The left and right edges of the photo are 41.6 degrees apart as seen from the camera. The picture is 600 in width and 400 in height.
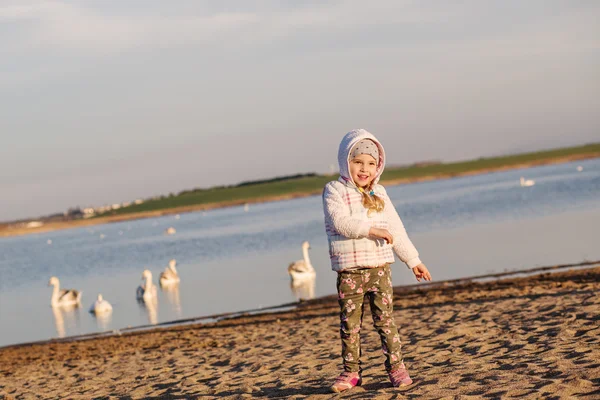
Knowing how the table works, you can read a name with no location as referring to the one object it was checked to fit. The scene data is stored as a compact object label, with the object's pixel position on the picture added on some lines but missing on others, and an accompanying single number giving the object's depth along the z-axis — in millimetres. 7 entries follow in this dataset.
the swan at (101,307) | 20266
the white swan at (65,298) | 23531
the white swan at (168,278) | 24922
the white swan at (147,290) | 22075
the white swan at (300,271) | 21312
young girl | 6281
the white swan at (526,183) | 62531
